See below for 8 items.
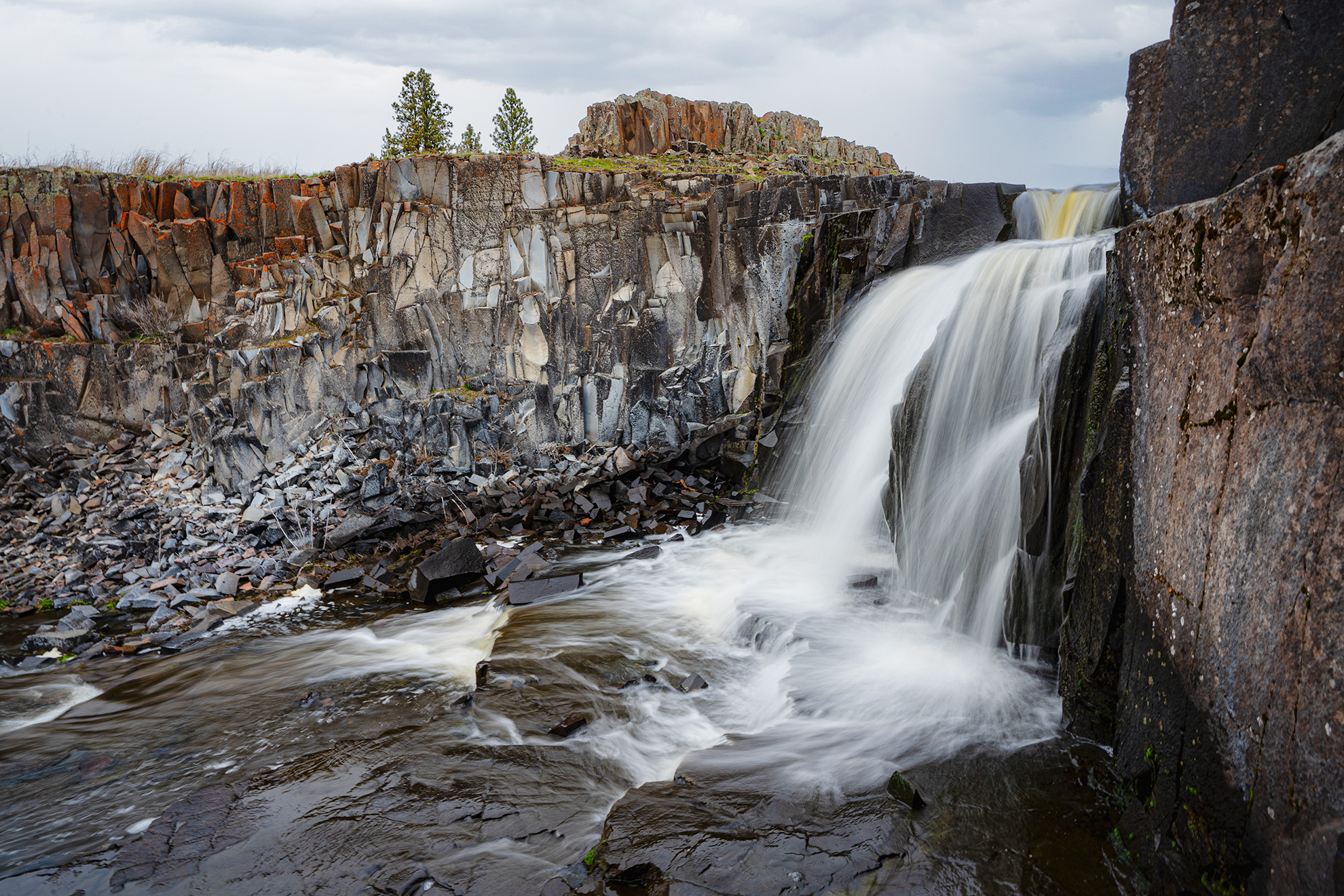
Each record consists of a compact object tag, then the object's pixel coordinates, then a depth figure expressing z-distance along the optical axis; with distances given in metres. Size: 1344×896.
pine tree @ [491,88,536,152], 25.84
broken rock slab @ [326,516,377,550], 11.35
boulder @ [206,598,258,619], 9.04
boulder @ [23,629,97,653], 8.56
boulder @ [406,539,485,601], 9.14
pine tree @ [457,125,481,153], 26.06
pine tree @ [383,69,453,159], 24.39
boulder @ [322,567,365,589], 9.98
